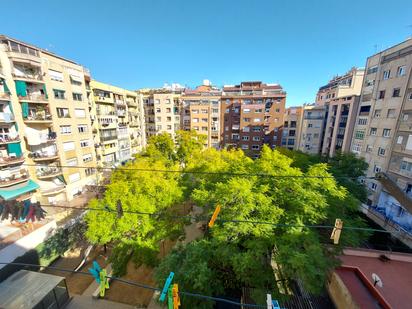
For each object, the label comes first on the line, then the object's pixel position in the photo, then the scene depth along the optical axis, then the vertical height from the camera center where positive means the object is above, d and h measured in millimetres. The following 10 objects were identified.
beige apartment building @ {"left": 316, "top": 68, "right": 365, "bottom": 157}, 31781 +1451
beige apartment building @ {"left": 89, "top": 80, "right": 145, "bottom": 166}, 30888 -980
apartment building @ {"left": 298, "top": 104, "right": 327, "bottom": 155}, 41469 -1811
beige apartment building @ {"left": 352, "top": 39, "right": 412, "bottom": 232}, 21734 -392
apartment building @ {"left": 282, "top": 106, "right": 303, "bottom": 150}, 44125 -1808
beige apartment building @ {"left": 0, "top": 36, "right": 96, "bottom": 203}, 19984 -879
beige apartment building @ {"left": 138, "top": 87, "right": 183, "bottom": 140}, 44594 +1301
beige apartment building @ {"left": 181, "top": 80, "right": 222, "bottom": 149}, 44125 +1017
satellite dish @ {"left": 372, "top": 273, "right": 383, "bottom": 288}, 11062 -9708
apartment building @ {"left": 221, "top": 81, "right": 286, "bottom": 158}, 42219 +191
